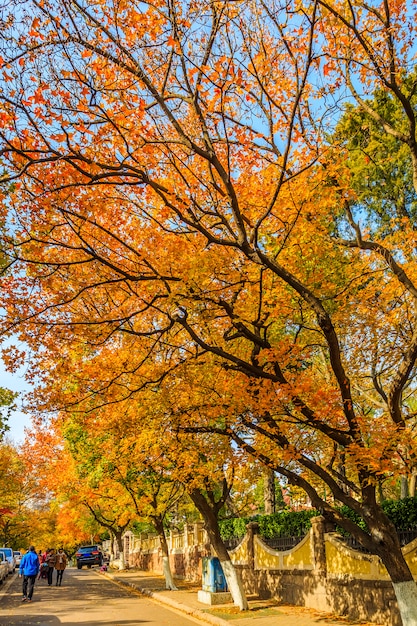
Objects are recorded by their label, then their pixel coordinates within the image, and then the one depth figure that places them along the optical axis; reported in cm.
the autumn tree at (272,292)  848
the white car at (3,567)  3157
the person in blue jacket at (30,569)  2055
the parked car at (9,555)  4188
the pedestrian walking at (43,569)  3406
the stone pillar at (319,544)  1532
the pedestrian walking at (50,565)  2940
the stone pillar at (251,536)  2019
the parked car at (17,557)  5926
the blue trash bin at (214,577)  1747
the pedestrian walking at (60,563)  2847
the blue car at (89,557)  5175
